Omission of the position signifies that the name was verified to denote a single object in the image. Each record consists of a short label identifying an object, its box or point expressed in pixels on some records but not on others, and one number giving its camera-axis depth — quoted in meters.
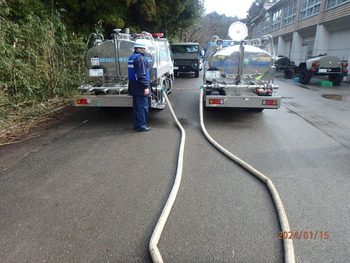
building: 16.91
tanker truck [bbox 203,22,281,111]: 6.16
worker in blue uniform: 5.31
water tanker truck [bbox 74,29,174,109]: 6.12
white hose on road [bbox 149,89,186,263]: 2.19
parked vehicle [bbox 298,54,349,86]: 13.39
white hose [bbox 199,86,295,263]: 2.20
